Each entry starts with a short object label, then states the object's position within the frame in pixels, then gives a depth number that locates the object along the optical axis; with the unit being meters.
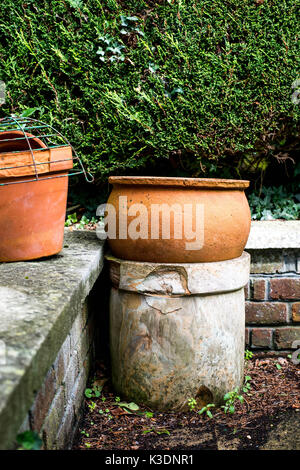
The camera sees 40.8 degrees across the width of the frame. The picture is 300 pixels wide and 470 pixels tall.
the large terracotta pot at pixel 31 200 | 1.51
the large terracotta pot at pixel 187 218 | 1.64
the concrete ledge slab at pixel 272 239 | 2.11
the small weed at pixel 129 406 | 1.73
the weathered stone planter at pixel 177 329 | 1.66
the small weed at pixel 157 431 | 1.60
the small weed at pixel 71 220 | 2.54
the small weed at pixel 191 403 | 1.71
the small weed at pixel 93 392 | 1.81
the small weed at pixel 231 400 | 1.74
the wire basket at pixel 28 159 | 1.49
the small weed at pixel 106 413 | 1.70
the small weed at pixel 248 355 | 2.24
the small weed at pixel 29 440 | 0.80
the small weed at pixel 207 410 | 1.70
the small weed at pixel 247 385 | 1.94
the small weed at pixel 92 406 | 1.76
